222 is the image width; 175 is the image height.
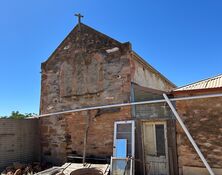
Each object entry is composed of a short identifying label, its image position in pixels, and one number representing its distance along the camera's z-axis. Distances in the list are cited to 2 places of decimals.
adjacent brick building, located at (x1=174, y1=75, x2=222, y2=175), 5.18
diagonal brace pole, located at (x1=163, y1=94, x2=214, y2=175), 4.89
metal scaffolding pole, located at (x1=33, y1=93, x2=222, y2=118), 5.16
